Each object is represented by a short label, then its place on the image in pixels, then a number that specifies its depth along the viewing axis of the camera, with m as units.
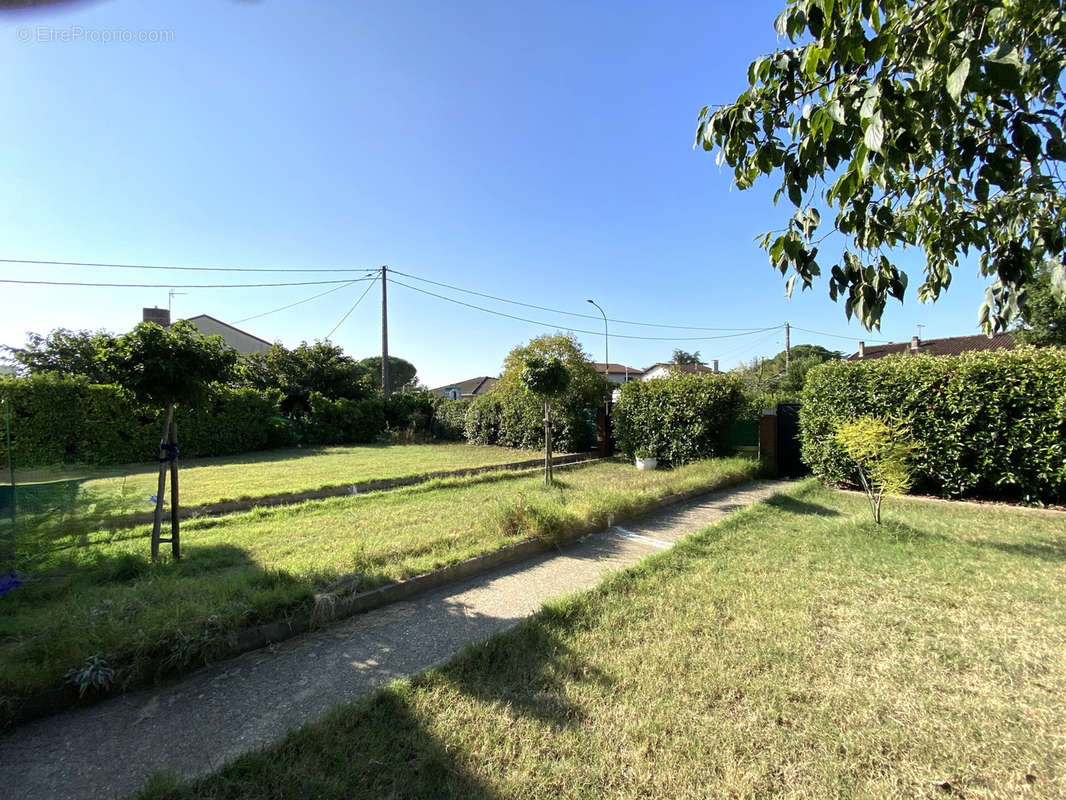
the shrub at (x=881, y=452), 5.38
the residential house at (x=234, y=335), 30.17
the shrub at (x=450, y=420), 18.77
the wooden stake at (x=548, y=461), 8.67
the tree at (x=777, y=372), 30.15
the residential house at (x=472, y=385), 53.09
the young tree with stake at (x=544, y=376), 9.29
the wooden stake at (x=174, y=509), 4.41
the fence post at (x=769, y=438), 10.00
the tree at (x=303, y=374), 19.72
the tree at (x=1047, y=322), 14.74
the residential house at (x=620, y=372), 54.25
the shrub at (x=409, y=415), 20.00
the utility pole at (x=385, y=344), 22.06
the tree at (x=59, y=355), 15.73
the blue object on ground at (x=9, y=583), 3.40
